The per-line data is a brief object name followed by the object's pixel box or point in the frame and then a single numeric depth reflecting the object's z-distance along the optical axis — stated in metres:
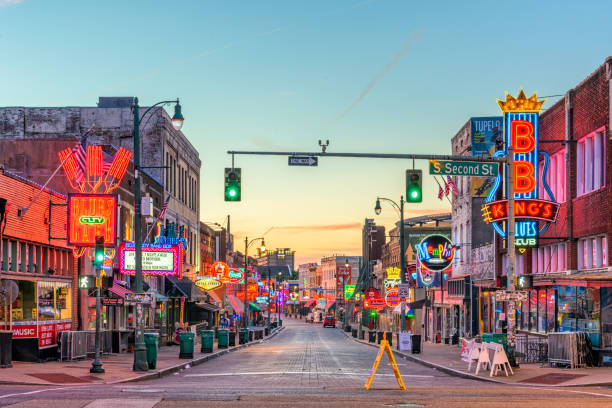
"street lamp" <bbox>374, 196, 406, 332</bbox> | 45.97
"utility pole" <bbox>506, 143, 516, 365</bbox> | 26.64
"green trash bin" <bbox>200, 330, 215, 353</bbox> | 40.26
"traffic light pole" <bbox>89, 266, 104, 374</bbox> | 25.80
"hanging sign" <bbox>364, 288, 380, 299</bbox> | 78.69
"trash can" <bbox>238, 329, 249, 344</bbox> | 59.48
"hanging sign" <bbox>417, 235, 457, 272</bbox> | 51.22
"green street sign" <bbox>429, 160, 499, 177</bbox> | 25.47
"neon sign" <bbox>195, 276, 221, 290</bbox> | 58.66
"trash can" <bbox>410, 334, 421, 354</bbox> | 41.56
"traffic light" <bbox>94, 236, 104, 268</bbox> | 26.17
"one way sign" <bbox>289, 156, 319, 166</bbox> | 25.09
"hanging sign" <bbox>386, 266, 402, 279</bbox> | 81.50
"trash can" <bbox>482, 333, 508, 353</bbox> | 30.04
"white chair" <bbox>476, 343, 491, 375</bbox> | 26.20
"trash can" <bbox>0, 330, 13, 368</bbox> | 25.84
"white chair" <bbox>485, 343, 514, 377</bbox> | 25.28
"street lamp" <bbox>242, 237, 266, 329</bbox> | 73.49
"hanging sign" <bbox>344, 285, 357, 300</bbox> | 129.68
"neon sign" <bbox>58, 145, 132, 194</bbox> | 35.69
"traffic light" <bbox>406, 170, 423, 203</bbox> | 25.17
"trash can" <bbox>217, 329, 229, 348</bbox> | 47.69
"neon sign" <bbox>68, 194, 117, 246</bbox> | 33.25
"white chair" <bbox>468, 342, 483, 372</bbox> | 27.85
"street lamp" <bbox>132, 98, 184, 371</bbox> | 27.03
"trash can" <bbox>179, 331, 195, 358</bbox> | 35.69
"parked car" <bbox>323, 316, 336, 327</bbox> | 128.25
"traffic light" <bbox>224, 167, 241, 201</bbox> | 24.56
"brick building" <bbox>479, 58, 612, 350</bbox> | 29.19
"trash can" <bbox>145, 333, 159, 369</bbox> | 28.20
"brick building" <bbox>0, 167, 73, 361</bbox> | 28.59
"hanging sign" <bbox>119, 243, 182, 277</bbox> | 41.81
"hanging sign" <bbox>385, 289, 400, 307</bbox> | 69.16
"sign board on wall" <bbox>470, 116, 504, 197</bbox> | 47.19
